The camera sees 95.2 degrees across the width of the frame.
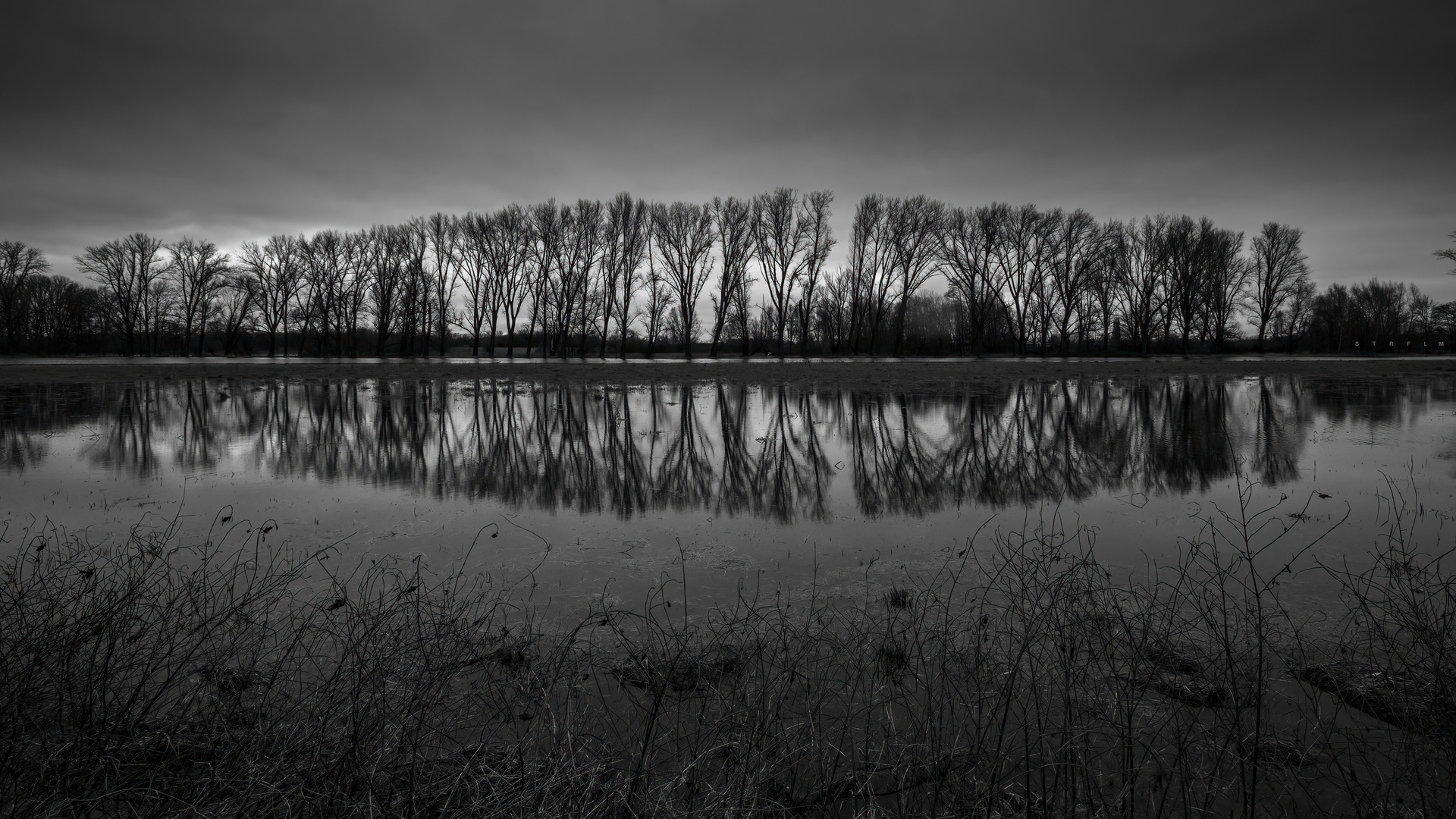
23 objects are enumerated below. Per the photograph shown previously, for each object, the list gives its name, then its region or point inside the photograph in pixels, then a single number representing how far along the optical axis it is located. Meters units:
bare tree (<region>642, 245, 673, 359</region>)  55.41
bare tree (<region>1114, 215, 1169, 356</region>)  63.31
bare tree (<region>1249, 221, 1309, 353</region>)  65.88
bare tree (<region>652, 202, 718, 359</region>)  57.50
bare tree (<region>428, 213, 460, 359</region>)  62.28
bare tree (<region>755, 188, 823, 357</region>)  57.68
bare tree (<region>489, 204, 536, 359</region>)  59.34
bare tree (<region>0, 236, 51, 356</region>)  68.44
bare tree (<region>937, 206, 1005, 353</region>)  59.34
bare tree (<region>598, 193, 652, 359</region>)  58.25
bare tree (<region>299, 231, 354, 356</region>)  66.19
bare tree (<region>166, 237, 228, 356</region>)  70.38
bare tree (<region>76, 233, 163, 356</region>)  68.00
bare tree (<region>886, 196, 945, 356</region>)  58.19
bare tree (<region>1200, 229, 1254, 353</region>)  62.00
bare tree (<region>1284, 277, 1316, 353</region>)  78.88
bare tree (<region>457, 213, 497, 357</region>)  60.28
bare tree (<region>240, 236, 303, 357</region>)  67.69
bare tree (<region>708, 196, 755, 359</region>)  57.56
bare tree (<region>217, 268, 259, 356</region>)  68.25
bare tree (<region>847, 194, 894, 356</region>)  59.56
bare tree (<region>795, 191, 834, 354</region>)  56.97
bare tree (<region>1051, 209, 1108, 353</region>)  57.97
